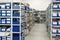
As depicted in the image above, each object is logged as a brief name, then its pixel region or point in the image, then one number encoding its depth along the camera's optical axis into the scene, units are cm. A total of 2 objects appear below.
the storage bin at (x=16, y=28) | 302
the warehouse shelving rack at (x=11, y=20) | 302
